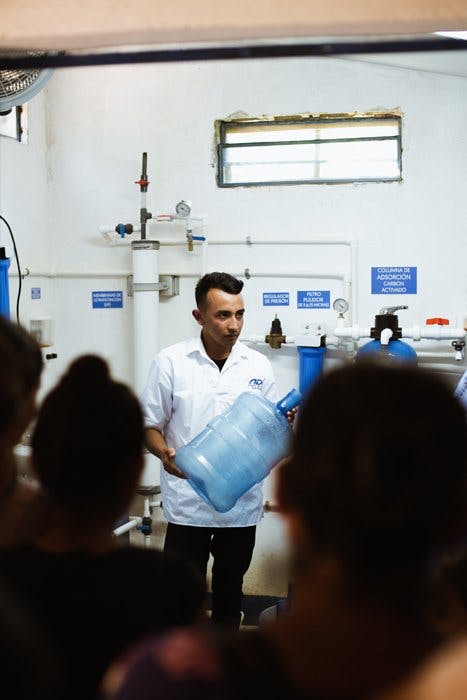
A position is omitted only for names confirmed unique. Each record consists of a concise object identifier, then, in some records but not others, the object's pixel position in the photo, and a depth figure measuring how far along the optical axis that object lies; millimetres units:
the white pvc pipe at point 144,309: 3629
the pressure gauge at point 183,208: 3564
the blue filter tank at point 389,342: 3295
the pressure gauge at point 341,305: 3576
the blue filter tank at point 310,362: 3592
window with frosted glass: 3643
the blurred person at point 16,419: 924
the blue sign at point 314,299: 3715
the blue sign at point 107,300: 3912
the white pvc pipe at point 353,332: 3508
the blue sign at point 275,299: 3752
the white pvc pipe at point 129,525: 3539
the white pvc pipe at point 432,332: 3447
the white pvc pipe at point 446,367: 3549
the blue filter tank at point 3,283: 2395
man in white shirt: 2551
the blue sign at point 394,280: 3637
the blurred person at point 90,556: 807
